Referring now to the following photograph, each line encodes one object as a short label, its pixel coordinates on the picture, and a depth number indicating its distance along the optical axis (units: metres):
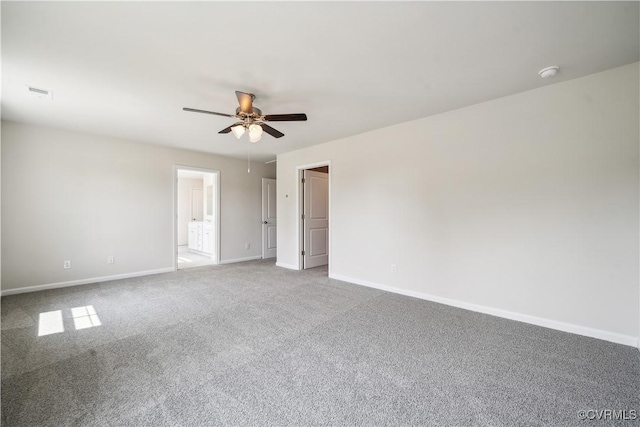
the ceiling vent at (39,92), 2.79
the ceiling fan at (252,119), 2.66
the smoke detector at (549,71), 2.39
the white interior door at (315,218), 5.62
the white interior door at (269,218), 6.83
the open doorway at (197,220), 5.97
